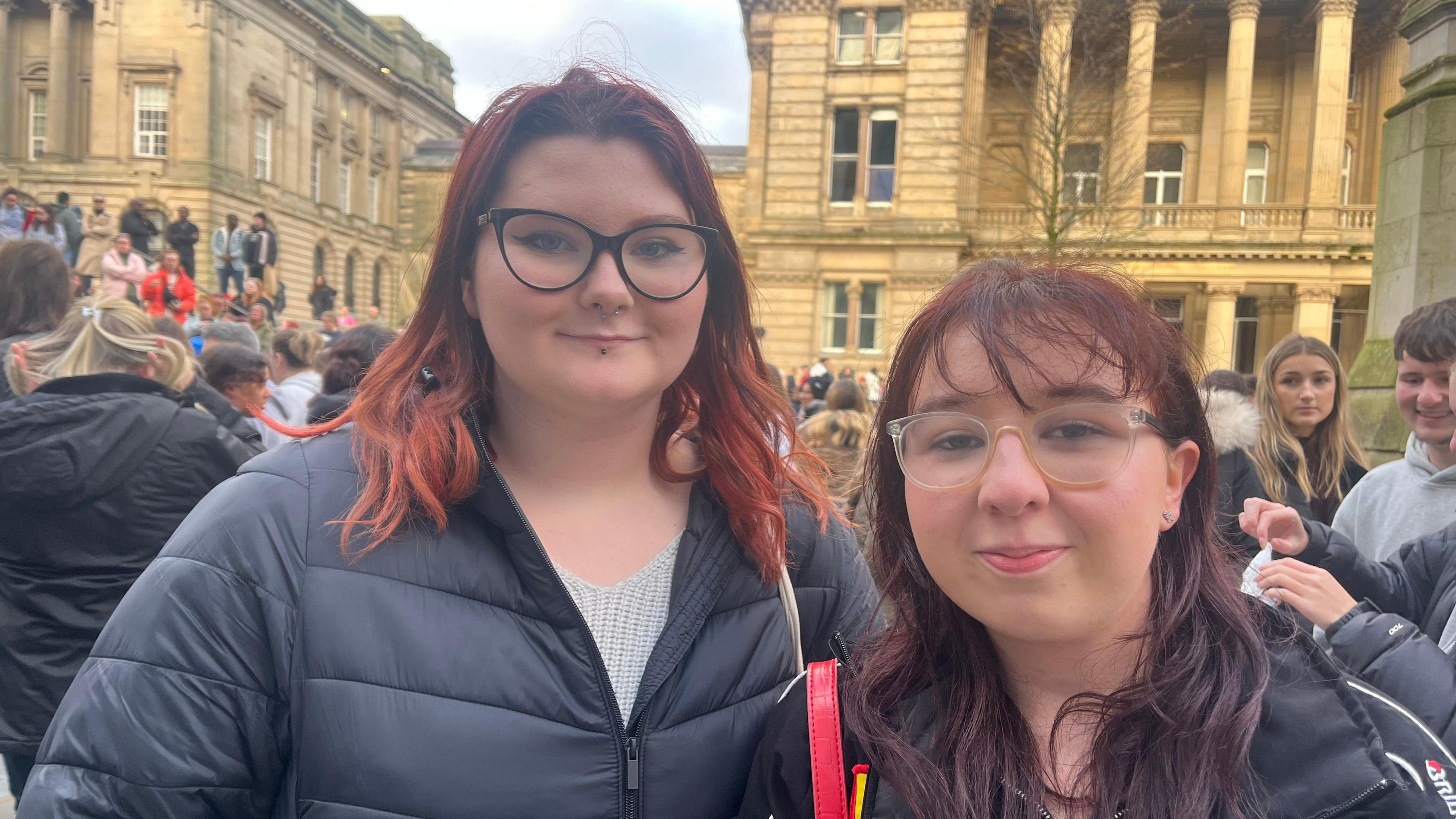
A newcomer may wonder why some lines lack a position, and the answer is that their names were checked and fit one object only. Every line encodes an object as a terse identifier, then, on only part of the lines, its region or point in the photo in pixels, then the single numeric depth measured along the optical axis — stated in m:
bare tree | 16.06
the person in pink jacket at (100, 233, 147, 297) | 13.51
